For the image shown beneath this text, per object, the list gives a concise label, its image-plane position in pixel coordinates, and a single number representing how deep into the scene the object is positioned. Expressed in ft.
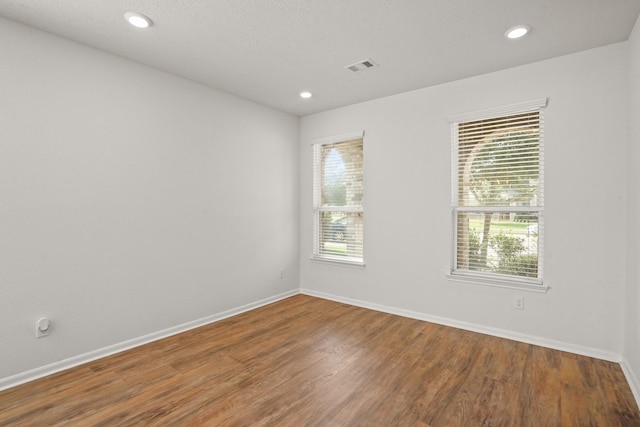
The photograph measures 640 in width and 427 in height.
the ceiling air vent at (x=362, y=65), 10.10
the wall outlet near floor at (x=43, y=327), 8.18
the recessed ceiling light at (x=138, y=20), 7.58
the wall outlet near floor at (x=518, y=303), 10.36
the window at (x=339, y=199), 14.43
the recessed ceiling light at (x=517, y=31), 8.11
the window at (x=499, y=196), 10.22
